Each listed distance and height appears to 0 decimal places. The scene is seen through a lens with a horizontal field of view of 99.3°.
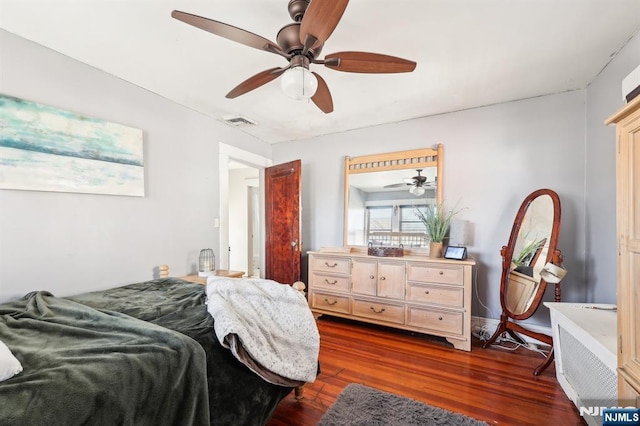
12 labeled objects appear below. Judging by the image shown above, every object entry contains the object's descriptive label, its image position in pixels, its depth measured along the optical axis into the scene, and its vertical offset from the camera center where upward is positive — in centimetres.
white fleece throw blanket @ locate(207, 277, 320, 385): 126 -58
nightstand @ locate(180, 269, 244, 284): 271 -67
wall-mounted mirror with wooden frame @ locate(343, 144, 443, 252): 321 +24
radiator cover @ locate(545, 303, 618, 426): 134 -82
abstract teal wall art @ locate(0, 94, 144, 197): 180 +47
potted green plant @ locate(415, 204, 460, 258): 291 -11
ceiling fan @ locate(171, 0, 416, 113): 126 +90
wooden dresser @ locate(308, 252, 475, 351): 262 -85
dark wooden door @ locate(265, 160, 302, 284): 373 -13
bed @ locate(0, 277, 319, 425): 86 -57
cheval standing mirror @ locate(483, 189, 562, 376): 231 -43
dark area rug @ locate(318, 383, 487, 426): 160 -124
